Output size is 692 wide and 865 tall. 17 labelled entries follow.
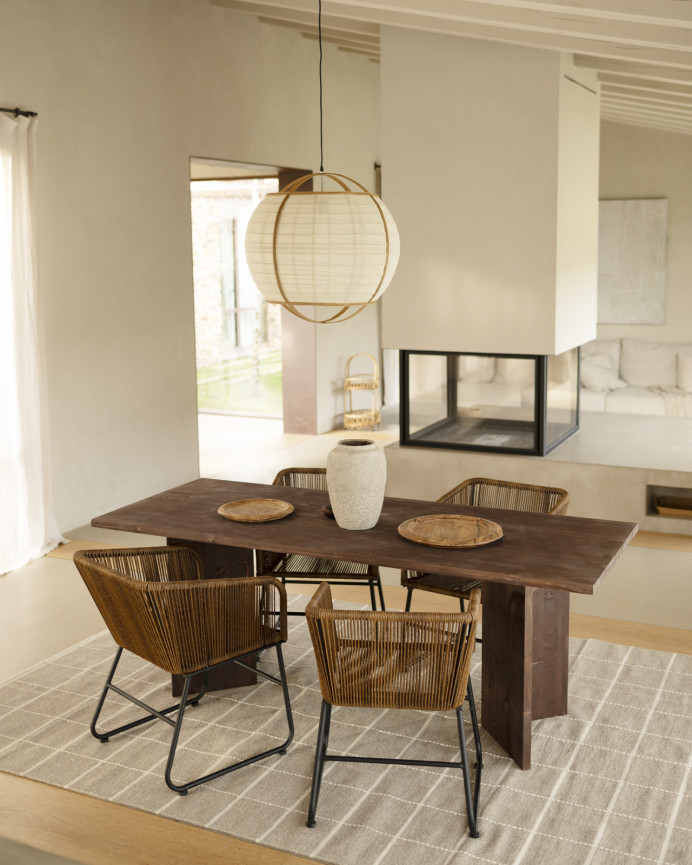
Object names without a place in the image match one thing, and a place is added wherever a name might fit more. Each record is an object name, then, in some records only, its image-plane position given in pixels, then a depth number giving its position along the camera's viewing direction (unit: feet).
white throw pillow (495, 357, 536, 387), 18.40
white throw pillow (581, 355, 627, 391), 26.32
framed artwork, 26.84
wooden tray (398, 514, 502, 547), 9.98
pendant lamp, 9.41
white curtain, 16.31
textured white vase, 10.48
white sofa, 25.23
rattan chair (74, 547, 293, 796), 9.17
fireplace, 18.51
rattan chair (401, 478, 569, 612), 11.35
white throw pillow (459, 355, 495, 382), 18.65
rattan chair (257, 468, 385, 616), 11.87
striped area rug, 8.57
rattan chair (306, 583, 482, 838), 8.36
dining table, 9.37
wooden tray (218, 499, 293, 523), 10.97
